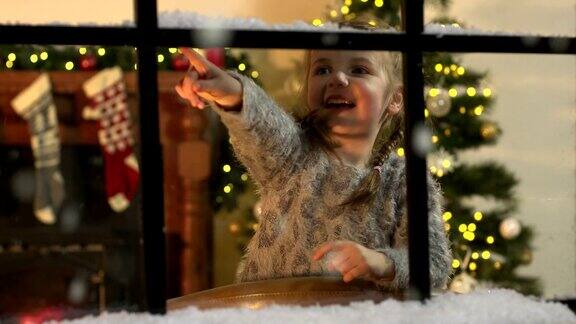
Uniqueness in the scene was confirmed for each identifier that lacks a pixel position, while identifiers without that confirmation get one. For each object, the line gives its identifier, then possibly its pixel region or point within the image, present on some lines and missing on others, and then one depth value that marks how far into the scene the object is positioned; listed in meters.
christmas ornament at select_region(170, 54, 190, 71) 3.74
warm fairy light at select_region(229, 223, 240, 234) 4.00
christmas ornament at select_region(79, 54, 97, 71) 3.82
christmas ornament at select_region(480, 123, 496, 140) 3.46
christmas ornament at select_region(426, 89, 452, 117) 3.20
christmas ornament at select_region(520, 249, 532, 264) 3.51
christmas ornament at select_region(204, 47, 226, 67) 3.45
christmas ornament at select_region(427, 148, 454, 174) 3.29
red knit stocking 3.96
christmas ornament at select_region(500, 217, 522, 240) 3.44
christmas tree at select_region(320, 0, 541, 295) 3.36
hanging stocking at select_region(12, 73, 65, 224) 3.99
